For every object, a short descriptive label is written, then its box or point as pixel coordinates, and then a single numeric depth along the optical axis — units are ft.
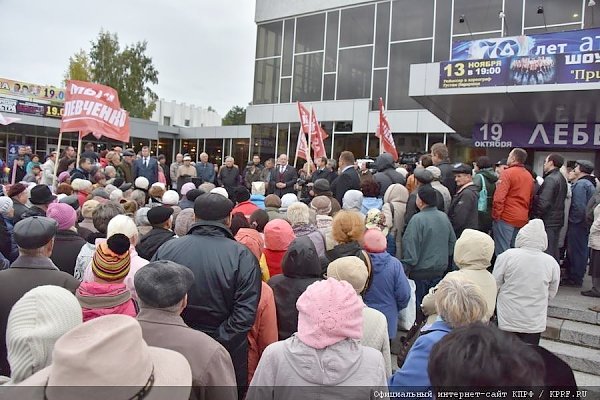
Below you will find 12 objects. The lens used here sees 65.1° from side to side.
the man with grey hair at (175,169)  40.48
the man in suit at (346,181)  25.81
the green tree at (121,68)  131.75
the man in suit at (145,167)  37.47
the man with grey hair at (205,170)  41.20
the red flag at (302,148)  37.27
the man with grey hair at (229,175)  39.42
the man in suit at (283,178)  35.96
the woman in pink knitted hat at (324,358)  6.88
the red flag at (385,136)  35.17
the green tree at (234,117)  257.55
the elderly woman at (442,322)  8.39
